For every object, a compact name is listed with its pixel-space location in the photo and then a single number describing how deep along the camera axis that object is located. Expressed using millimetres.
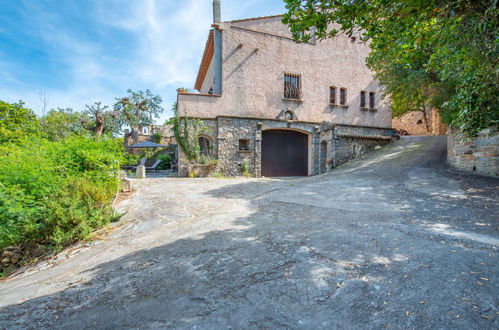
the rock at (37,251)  3240
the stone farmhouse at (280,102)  9891
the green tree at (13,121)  8044
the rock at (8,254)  3428
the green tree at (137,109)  22161
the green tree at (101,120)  15177
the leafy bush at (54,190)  3279
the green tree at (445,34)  2812
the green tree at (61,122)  15971
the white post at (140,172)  9430
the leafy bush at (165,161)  14580
